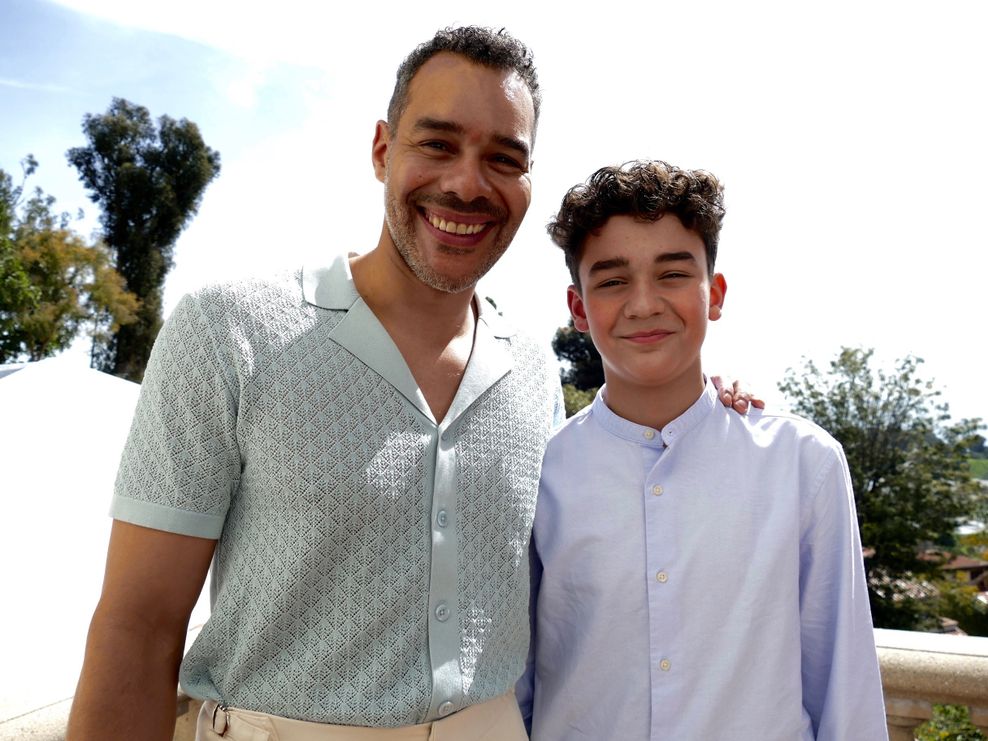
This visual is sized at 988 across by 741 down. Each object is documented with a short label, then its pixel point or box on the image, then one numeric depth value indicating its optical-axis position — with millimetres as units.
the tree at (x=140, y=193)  36906
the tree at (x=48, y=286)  29422
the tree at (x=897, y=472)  32750
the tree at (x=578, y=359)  45781
